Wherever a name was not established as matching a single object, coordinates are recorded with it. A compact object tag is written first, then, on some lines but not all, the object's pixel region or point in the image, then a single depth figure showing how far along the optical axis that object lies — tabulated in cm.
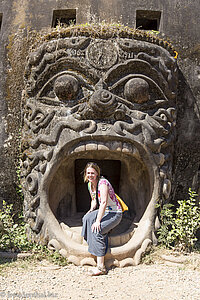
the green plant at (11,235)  452
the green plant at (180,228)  455
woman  408
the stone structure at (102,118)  452
